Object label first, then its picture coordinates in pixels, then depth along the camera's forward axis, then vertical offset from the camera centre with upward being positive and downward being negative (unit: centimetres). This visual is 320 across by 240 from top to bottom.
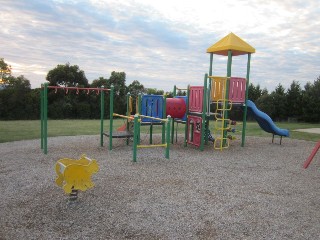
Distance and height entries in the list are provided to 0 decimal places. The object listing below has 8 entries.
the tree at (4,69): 3101 +250
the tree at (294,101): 2483 +8
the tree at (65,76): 2519 +165
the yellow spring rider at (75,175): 428 -116
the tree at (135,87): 2856 +100
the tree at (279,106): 2486 -35
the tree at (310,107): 2406 -39
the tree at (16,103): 2194 -71
